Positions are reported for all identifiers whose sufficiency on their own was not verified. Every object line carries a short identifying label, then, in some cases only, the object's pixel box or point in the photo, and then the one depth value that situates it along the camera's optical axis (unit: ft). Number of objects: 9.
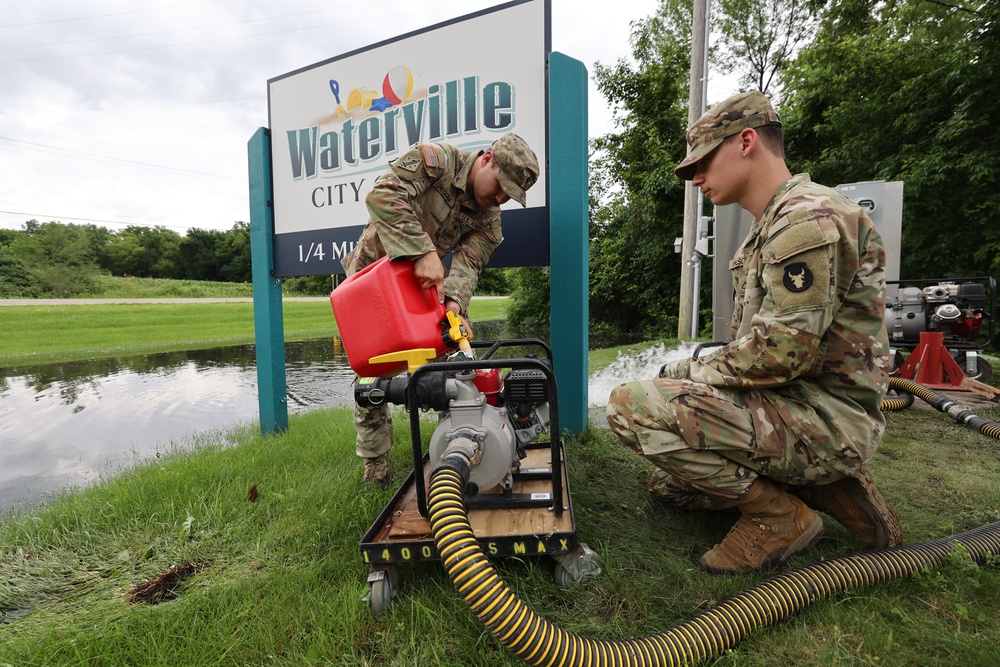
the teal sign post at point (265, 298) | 12.73
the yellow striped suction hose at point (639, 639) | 4.35
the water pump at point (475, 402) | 5.94
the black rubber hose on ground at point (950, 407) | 10.98
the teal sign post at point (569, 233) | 9.73
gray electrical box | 17.15
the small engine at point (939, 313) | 15.24
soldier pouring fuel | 7.29
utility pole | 27.43
